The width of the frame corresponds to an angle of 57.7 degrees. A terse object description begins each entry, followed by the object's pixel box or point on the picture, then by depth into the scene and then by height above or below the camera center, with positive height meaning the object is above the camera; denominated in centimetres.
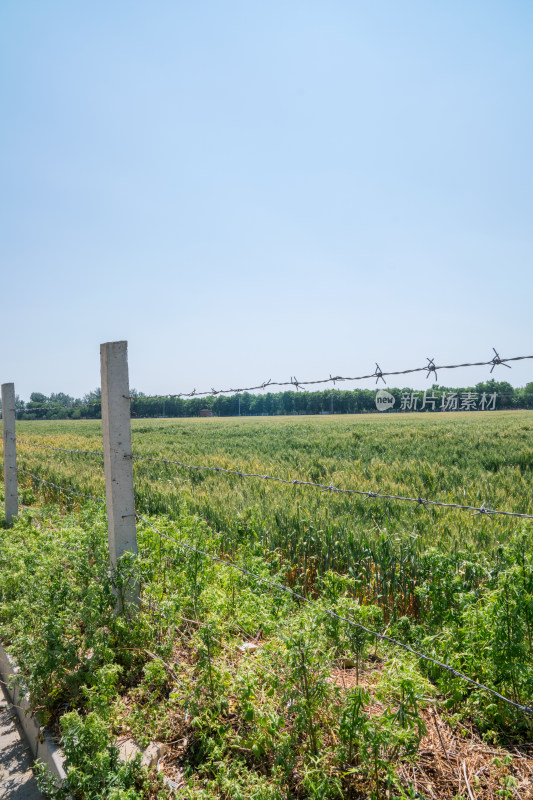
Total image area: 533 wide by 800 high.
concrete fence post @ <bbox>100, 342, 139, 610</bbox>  348 -30
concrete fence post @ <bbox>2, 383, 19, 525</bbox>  681 -60
